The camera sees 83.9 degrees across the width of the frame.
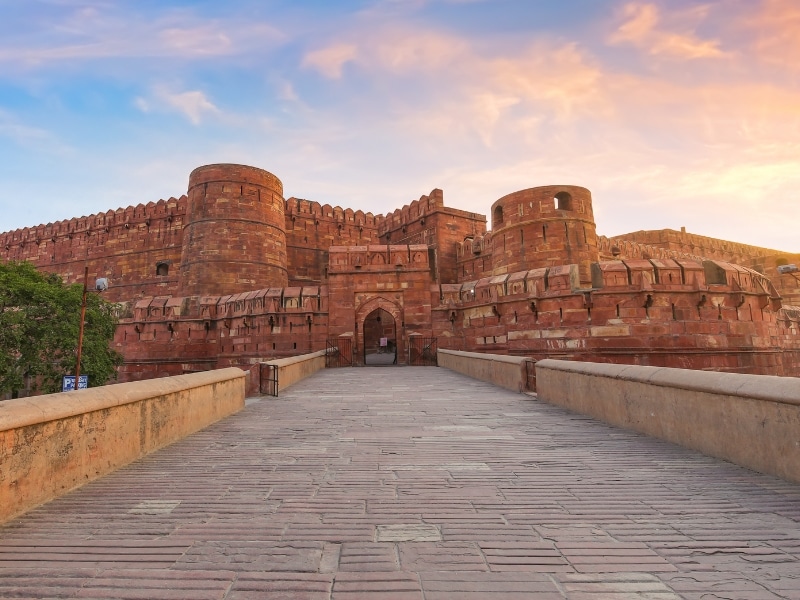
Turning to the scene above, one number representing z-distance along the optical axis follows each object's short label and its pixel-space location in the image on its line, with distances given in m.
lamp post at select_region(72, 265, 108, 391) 13.84
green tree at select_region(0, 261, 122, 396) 16.23
